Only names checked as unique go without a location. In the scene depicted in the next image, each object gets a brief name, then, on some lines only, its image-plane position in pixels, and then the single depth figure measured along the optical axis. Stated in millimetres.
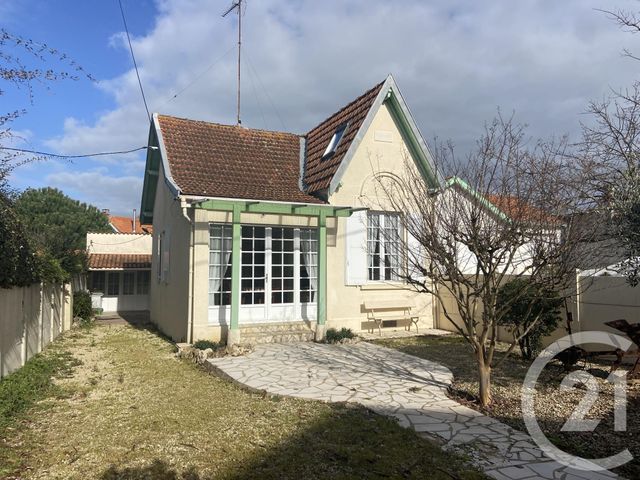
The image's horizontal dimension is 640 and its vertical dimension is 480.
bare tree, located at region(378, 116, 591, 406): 6438
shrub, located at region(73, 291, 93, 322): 18511
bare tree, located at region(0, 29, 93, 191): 5265
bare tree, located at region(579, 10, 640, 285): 5457
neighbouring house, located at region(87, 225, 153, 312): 23938
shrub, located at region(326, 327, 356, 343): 11953
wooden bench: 13469
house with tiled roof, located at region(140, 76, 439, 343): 11469
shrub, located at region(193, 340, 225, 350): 10602
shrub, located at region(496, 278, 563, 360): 9055
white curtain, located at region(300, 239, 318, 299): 12820
